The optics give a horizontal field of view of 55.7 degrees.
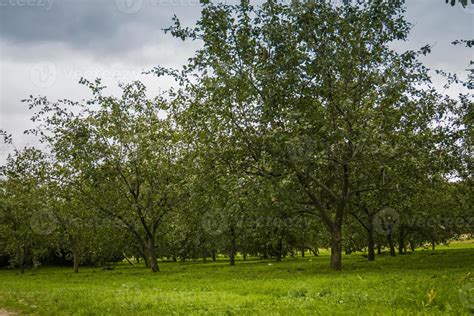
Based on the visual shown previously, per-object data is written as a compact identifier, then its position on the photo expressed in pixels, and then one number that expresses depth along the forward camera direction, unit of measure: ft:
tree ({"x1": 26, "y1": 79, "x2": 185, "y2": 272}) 121.29
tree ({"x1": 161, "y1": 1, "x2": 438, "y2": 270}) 84.12
